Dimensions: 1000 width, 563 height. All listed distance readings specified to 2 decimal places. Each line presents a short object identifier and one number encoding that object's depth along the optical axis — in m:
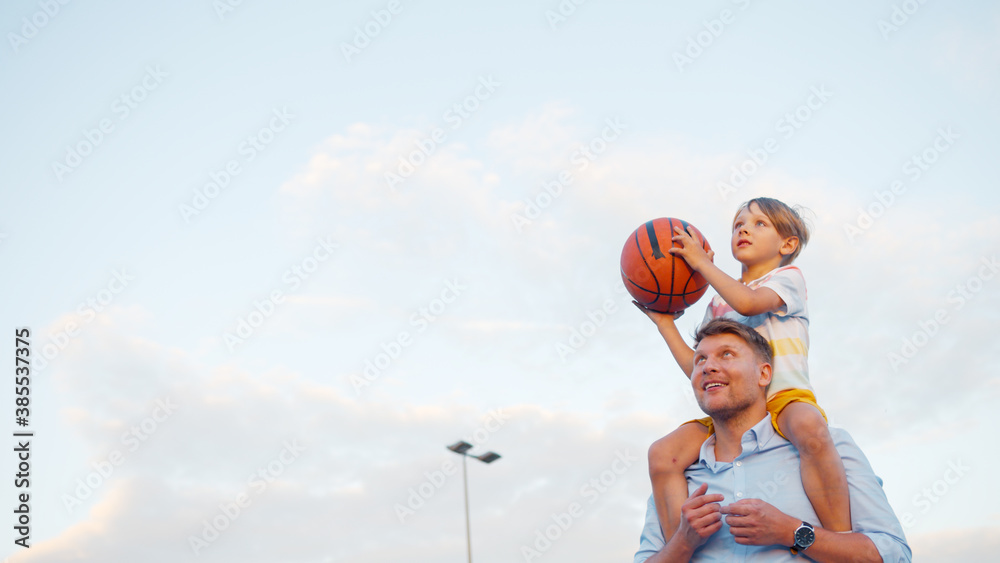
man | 4.04
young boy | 4.29
